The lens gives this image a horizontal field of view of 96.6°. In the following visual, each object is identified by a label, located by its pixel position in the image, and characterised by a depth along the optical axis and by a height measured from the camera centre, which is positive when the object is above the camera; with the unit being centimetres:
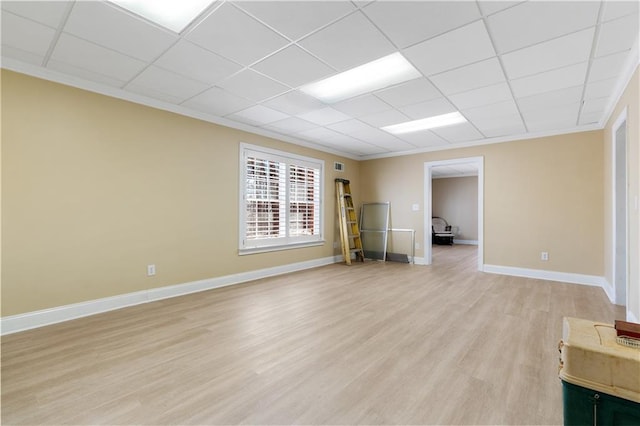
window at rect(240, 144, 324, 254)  466 +26
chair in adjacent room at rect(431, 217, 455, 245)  986 -65
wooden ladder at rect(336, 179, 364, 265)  634 -23
